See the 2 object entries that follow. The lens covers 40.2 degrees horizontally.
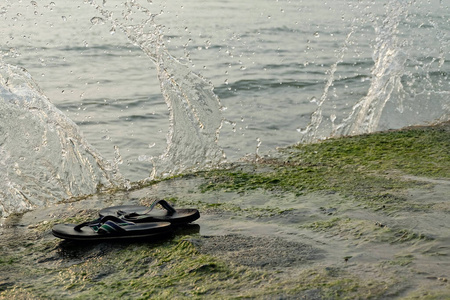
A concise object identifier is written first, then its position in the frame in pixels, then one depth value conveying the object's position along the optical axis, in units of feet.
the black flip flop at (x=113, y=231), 10.97
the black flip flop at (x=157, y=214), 11.60
